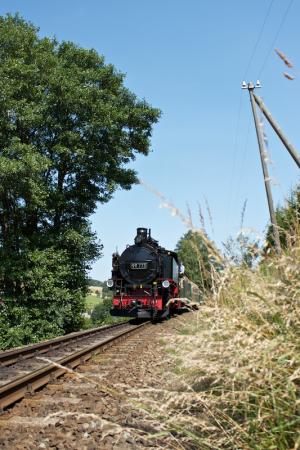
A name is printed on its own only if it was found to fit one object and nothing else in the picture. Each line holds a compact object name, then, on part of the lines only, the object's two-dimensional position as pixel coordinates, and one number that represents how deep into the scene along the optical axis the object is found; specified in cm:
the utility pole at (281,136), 1061
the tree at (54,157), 1764
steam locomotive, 1775
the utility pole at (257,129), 1744
